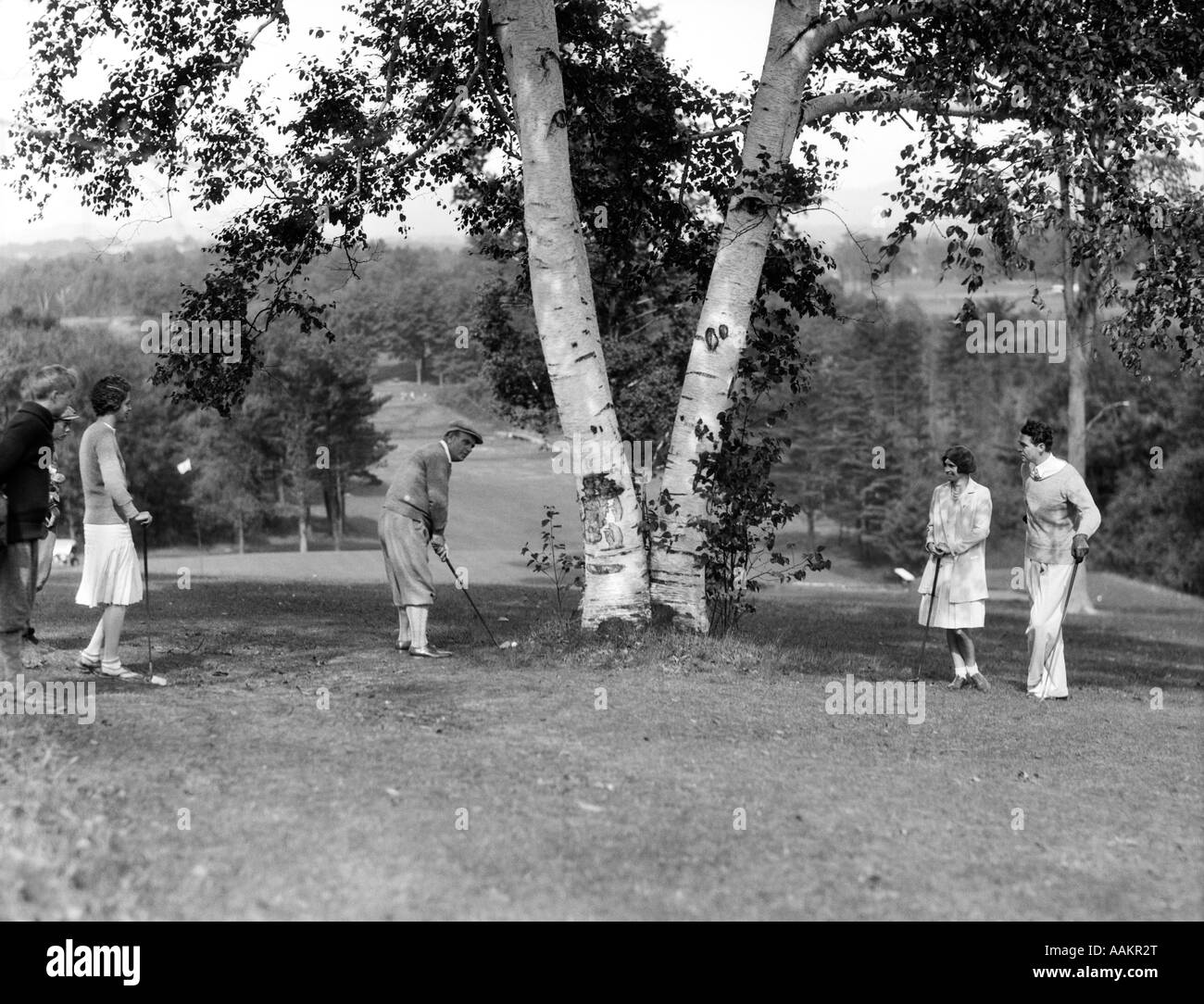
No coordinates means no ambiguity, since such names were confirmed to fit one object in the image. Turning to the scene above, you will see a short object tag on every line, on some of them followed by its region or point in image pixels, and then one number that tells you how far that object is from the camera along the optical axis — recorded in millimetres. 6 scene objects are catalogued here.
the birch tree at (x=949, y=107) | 12602
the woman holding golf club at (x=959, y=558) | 12961
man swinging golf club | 13000
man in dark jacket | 9570
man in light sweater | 12516
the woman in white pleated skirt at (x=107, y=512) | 10609
